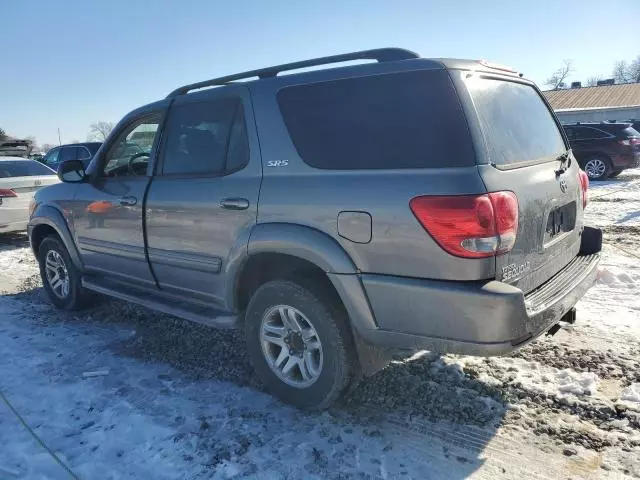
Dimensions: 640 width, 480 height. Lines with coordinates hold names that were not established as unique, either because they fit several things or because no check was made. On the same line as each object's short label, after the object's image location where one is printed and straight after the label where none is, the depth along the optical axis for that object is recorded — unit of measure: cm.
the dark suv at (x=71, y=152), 1458
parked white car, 838
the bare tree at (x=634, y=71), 7886
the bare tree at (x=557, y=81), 8279
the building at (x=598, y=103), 3800
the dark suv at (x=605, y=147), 1480
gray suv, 245
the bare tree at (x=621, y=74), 8131
